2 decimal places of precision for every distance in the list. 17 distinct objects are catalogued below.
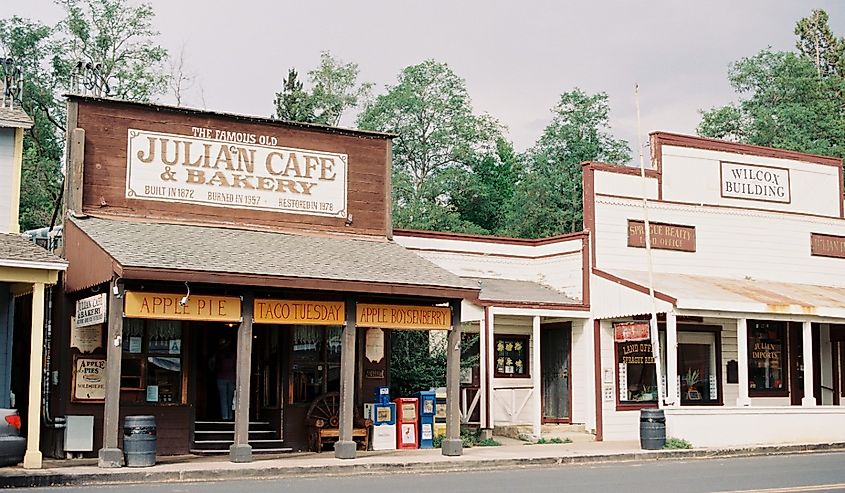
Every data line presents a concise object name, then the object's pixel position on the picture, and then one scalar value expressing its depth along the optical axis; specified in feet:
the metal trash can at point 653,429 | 73.00
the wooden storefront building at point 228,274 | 60.29
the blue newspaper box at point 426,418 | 73.51
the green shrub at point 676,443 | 74.59
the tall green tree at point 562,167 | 143.13
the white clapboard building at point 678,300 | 80.23
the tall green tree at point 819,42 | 184.75
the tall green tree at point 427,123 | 152.87
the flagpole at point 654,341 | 76.79
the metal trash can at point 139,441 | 57.72
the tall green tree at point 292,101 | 139.44
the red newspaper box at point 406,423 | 72.38
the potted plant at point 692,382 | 89.92
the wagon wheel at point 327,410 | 71.05
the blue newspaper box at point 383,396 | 72.83
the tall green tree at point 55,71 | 123.95
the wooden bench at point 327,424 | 70.03
